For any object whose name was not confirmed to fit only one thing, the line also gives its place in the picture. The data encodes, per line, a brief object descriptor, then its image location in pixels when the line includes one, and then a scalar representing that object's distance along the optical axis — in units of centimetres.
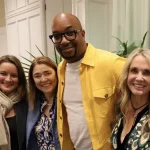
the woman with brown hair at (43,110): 171
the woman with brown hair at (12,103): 176
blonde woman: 120
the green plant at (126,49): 206
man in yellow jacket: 147
